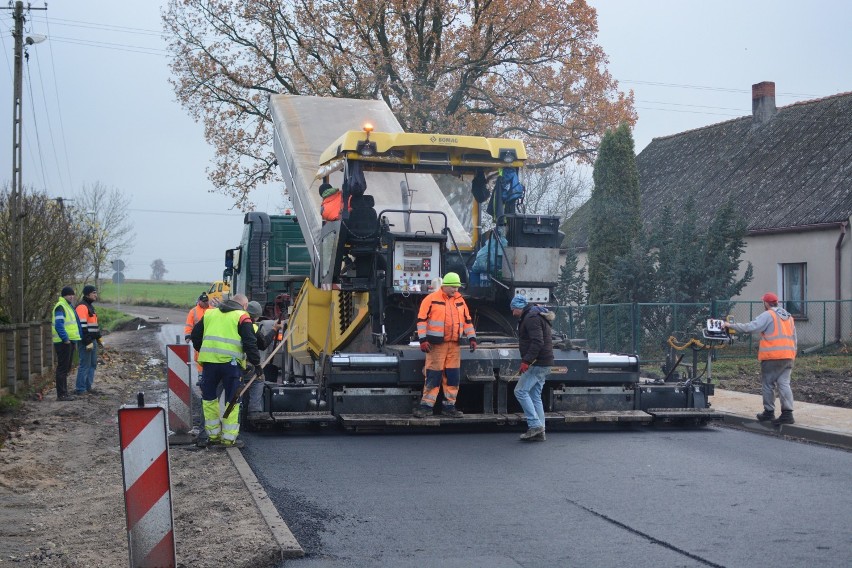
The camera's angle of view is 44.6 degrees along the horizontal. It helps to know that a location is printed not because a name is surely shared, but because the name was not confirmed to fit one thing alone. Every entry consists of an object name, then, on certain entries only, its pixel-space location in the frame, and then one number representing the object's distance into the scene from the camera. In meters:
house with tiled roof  25.75
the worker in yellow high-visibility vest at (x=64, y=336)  16.33
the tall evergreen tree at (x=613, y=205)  26.81
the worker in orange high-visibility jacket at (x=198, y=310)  17.14
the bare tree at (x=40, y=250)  23.22
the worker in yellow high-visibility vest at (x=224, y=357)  10.74
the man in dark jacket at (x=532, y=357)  11.18
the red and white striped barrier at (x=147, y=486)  5.84
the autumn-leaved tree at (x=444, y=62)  30.08
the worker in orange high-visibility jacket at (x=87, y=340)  16.97
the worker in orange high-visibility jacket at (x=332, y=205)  12.10
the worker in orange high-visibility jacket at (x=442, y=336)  11.30
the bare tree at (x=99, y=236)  47.06
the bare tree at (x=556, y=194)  52.47
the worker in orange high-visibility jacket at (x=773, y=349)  12.77
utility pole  22.05
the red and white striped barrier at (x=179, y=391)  11.46
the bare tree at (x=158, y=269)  140.75
